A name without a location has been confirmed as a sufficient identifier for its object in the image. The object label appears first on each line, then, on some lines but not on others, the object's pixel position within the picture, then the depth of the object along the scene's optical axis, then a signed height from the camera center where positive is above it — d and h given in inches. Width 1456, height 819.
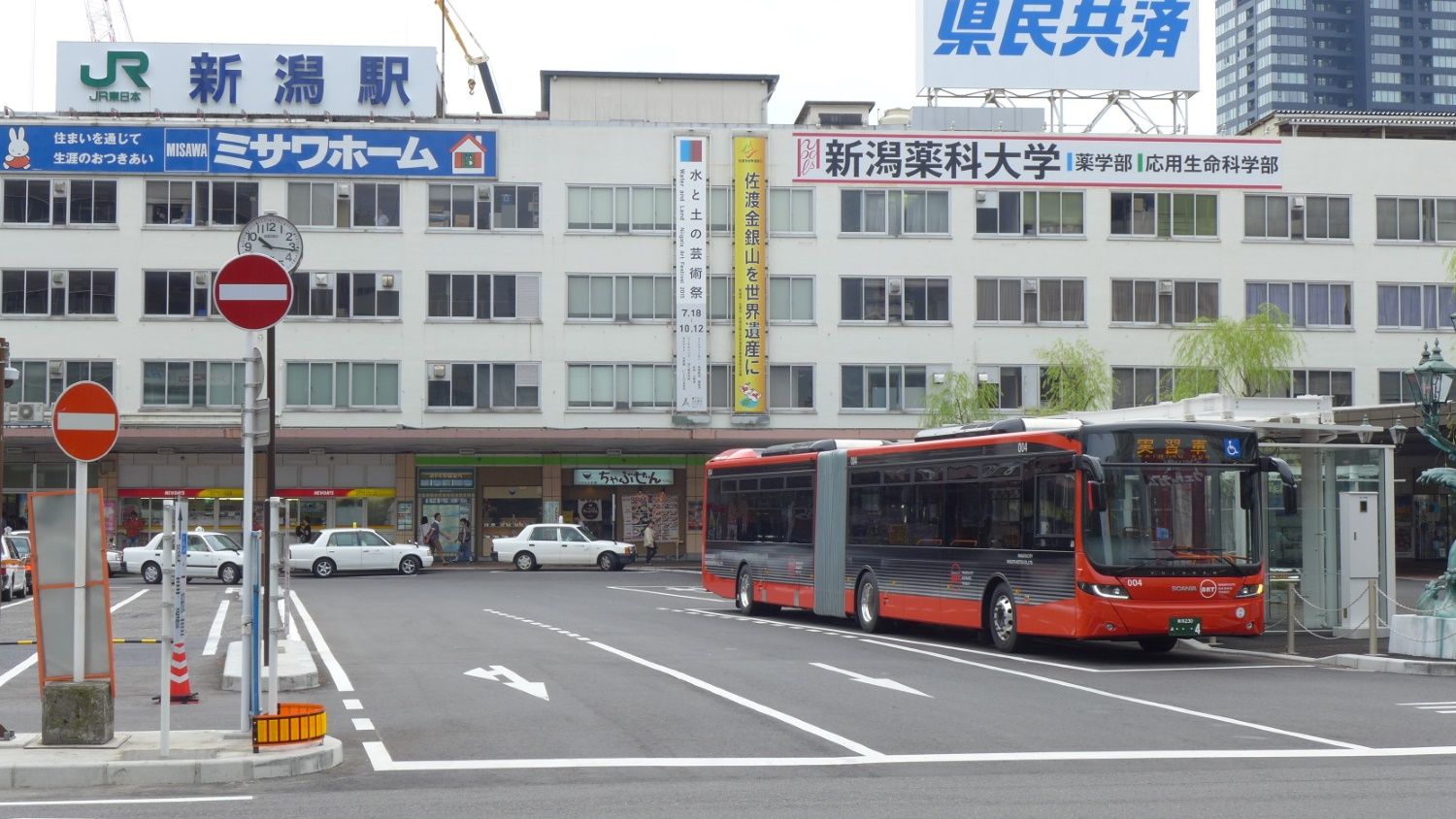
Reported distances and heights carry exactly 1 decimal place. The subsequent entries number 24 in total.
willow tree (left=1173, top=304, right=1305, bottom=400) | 1865.2 +136.4
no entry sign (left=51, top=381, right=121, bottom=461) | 455.5 +15.5
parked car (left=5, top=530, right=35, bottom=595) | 1521.5 -66.1
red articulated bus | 771.4 -29.6
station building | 2087.8 +262.5
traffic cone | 558.5 -75.2
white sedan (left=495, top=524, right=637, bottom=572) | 1969.7 -91.0
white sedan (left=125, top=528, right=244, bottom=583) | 1734.7 -89.6
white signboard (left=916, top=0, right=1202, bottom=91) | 2106.3 +566.7
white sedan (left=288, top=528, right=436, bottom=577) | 1823.3 -91.1
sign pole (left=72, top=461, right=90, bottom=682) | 465.4 -38.1
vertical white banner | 2106.3 +261.9
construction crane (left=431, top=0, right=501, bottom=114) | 3324.3 +872.5
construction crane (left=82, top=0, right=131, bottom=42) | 3654.0 +1032.6
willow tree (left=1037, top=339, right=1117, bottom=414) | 1988.2 +120.3
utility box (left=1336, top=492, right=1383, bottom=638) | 924.6 -44.0
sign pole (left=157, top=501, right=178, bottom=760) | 428.5 -33.6
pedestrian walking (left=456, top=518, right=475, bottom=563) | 2178.9 -98.8
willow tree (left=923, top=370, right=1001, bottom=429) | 2010.3 +89.4
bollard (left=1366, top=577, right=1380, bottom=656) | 796.0 -65.8
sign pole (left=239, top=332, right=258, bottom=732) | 449.1 -19.4
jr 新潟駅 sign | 2066.9 +511.1
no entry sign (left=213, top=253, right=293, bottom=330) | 458.0 +51.8
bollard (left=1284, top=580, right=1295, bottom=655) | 832.3 -76.9
